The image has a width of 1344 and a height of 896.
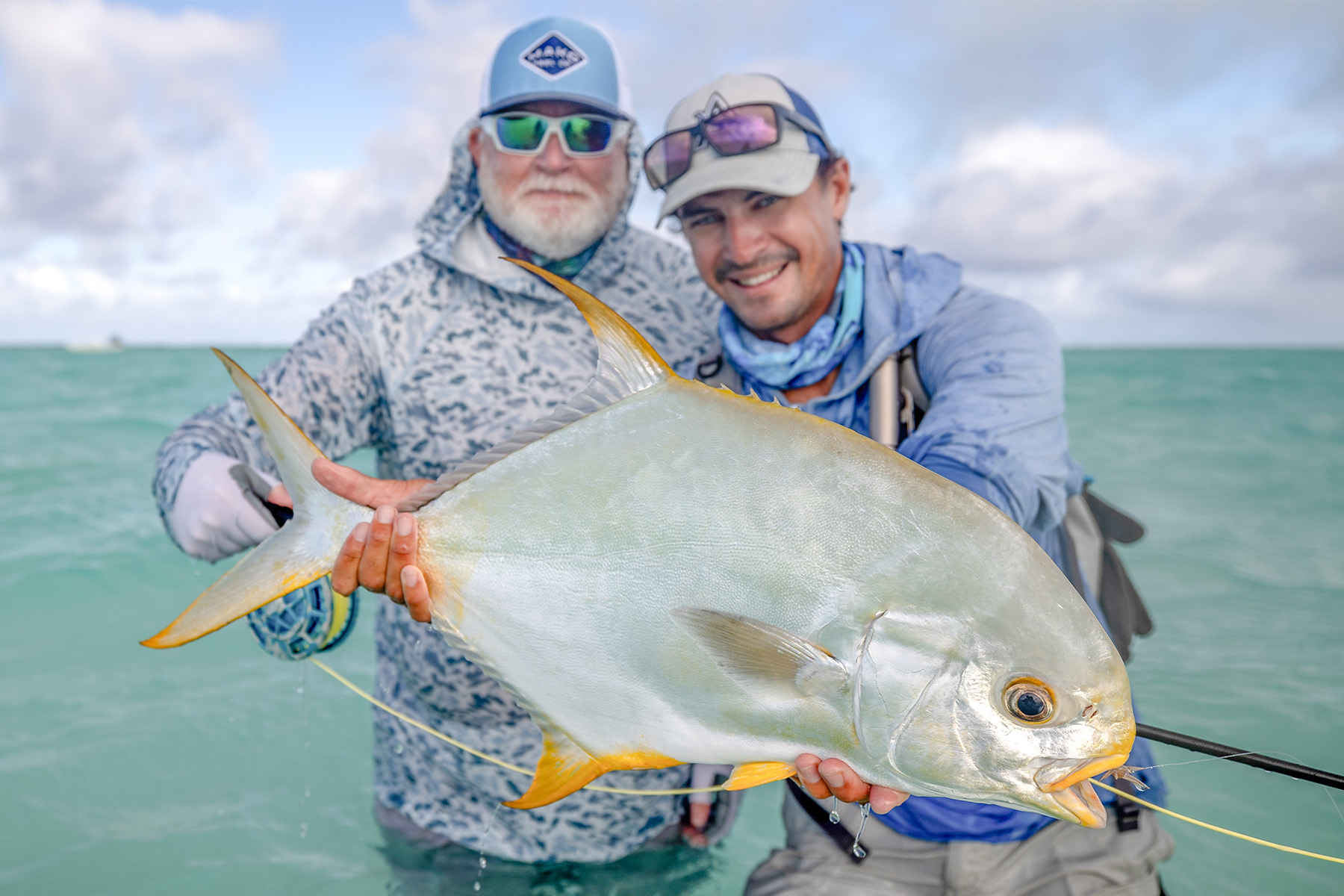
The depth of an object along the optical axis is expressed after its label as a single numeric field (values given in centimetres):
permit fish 119
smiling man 193
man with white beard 252
